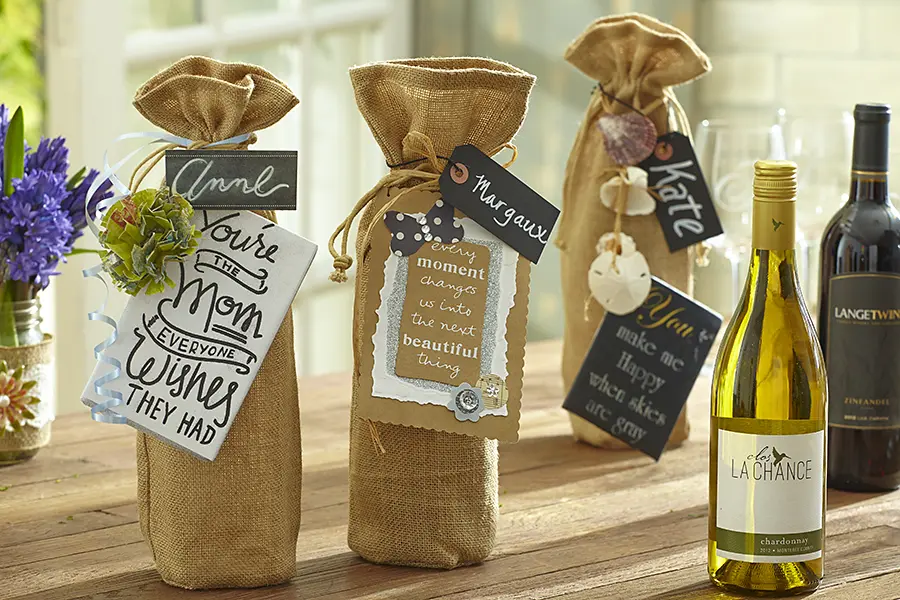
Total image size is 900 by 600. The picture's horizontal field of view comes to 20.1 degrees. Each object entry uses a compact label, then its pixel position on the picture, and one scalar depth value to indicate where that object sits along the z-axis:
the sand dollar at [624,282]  2.15
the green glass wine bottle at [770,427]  1.78
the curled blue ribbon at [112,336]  1.78
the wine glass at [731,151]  2.30
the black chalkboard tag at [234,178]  1.79
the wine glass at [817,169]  2.37
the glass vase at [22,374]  2.14
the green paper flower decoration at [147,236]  1.78
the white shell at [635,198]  2.17
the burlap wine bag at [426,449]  1.80
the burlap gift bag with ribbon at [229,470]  1.79
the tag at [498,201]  1.82
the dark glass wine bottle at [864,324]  2.03
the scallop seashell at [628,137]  2.17
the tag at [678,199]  2.18
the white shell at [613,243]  2.16
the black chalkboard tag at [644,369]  2.16
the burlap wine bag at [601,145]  2.13
